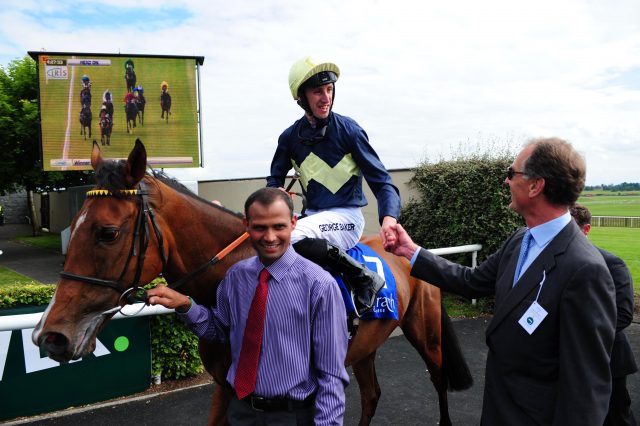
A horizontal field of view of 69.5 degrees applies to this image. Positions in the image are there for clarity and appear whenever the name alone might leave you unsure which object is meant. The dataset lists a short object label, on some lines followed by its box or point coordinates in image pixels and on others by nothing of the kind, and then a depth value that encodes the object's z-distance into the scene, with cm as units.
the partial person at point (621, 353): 275
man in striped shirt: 169
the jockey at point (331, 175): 246
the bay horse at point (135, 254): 174
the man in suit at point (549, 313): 144
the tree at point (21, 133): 1781
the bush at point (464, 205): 750
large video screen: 1361
